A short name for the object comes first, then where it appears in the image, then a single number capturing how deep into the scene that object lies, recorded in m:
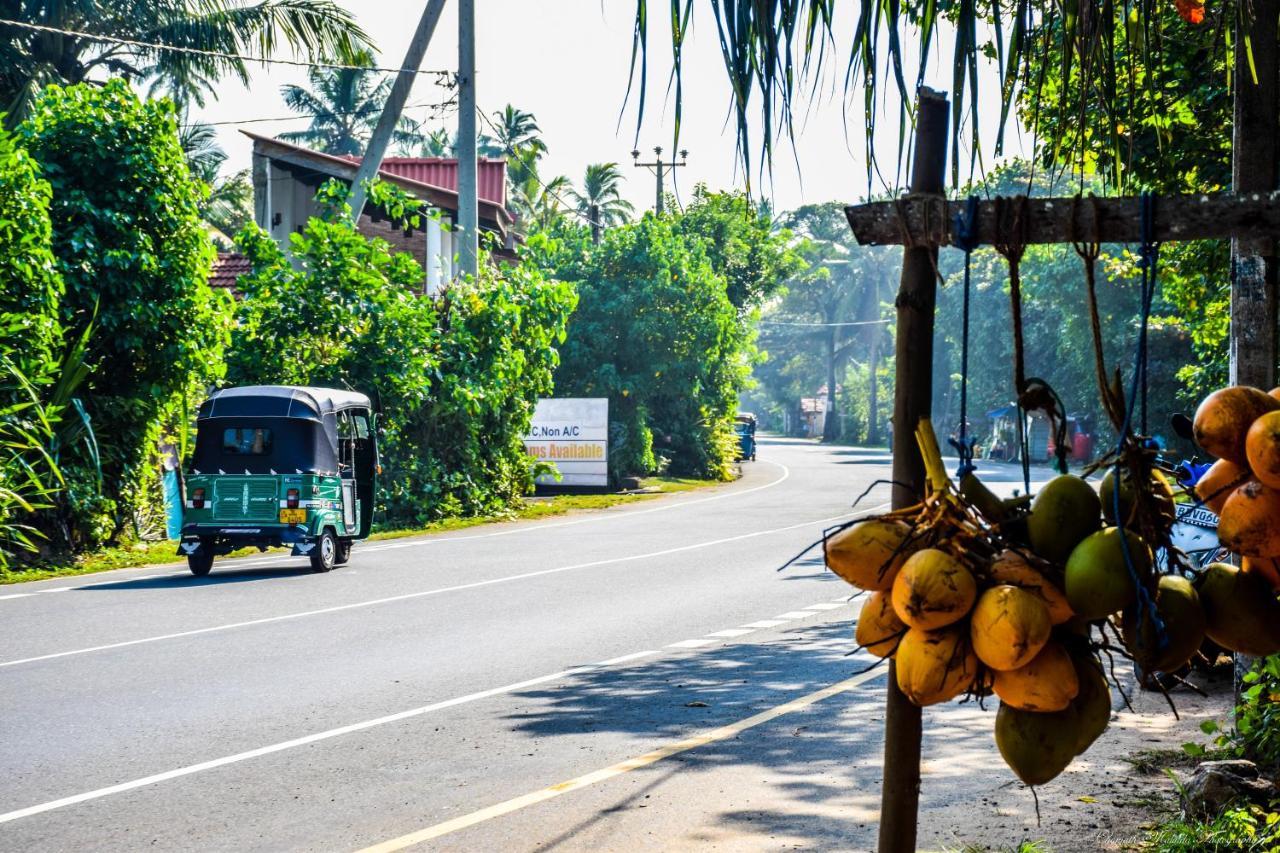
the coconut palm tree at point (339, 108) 66.38
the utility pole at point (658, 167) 52.88
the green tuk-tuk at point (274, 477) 17.30
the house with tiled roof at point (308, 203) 33.28
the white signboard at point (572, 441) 33.91
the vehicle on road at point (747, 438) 54.39
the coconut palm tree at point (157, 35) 28.61
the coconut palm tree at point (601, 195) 67.81
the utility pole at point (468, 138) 26.89
